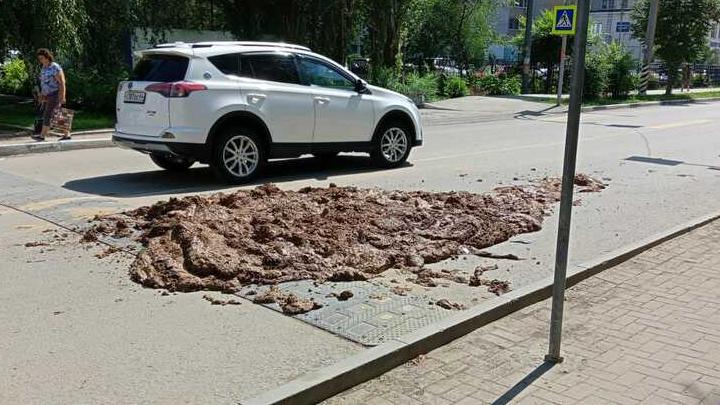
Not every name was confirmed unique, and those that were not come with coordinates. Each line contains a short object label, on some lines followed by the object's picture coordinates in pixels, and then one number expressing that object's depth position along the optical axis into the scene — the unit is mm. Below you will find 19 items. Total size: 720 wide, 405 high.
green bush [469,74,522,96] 31594
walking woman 13555
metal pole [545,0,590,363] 3775
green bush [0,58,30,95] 22188
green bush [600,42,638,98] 31497
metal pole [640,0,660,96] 32256
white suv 9102
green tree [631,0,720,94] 34750
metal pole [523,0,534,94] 29578
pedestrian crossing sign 21438
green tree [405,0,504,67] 39594
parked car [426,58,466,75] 35594
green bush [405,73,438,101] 24531
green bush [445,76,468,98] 29203
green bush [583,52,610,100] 29750
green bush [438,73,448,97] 28938
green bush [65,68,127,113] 17984
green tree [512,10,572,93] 31828
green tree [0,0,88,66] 14734
